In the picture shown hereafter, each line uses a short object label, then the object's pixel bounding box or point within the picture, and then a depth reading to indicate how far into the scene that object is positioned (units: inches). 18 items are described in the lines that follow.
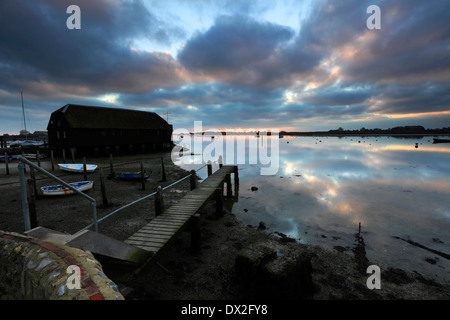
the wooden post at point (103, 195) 528.1
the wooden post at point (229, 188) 667.4
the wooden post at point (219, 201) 480.2
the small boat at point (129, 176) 794.8
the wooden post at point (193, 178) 545.2
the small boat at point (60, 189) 574.9
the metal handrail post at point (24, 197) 167.6
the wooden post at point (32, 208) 336.1
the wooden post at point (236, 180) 795.4
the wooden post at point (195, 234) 317.4
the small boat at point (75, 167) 890.7
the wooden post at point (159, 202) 338.1
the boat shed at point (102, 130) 1347.2
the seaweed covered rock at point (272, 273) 216.1
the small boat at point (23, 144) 2013.4
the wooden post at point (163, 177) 844.4
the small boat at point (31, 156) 1352.1
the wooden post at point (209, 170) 750.7
